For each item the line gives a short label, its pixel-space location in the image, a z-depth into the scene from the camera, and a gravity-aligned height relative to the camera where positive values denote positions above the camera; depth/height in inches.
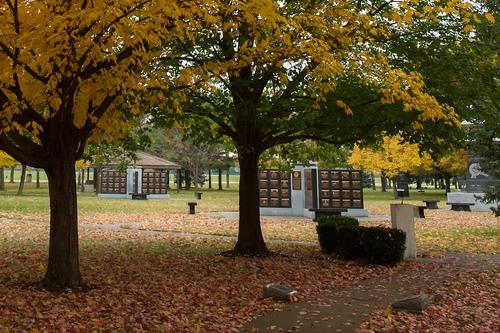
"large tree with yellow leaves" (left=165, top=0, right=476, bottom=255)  296.5 +78.3
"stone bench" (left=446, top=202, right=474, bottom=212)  1138.0 -49.7
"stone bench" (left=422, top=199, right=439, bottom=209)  1213.1 -47.4
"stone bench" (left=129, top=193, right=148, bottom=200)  1679.4 -29.4
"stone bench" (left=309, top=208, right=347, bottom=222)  882.1 -47.1
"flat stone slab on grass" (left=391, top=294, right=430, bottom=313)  269.4 -65.1
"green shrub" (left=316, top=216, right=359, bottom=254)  478.6 -44.3
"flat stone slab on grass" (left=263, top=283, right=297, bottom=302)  291.8 -62.7
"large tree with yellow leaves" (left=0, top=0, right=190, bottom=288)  231.5 +60.0
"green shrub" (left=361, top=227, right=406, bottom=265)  428.1 -51.7
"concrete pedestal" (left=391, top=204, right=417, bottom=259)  462.9 -34.7
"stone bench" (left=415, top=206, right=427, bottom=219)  936.9 -51.7
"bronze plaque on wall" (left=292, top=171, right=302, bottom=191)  986.1 +11.5
